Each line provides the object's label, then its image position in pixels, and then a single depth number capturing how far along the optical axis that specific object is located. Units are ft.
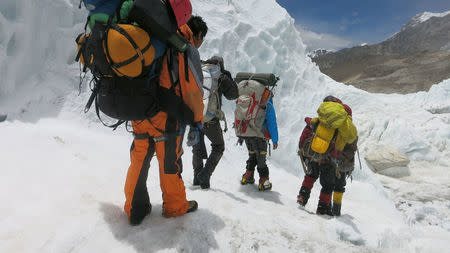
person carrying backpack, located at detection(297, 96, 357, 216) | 9.55
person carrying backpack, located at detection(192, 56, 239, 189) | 9.34
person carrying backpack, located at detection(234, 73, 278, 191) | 11.09
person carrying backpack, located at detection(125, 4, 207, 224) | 5.65
